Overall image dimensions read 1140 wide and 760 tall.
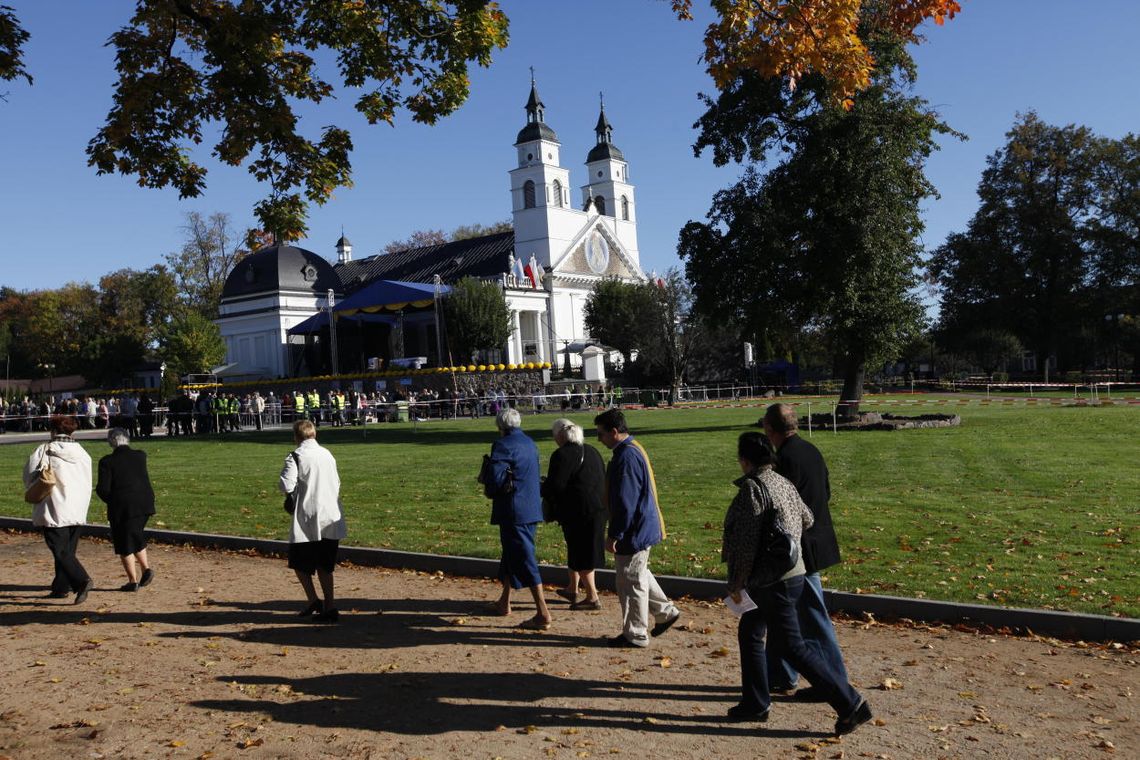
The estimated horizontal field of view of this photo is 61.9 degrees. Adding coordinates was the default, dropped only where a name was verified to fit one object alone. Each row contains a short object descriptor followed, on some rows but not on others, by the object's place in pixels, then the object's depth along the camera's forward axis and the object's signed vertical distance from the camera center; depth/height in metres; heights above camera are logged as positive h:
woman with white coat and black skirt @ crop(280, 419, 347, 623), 7.71 -0.96
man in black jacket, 5.43 -0.89
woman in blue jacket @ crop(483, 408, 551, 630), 7.40 -0.90
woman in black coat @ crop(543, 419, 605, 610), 7.50 -0.88
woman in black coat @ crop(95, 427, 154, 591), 8.96 -0.85
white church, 62.12 +8.96
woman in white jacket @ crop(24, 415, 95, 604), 8.68 -0.86
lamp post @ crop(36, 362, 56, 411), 81.47 +3.50
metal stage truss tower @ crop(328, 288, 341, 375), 47.57 +3.05
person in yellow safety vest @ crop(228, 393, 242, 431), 34.84 -0.49
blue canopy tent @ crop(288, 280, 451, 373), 47.94 +4.62
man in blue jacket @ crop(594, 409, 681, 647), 6.82 -1.03
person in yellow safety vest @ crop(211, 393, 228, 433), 34.09 -0.40
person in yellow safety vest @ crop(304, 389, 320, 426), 37.59 -0.40
